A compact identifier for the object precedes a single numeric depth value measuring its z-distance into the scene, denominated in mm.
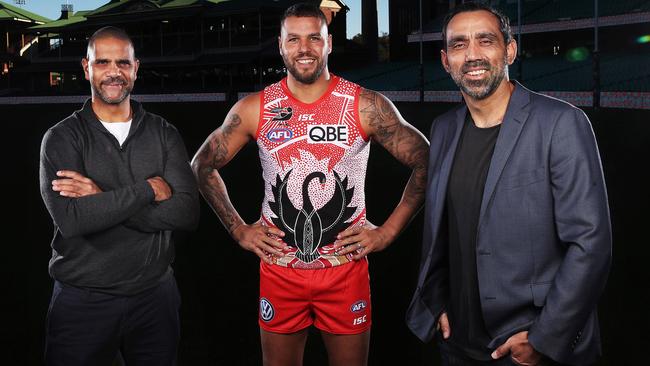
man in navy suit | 2119
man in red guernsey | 3240
